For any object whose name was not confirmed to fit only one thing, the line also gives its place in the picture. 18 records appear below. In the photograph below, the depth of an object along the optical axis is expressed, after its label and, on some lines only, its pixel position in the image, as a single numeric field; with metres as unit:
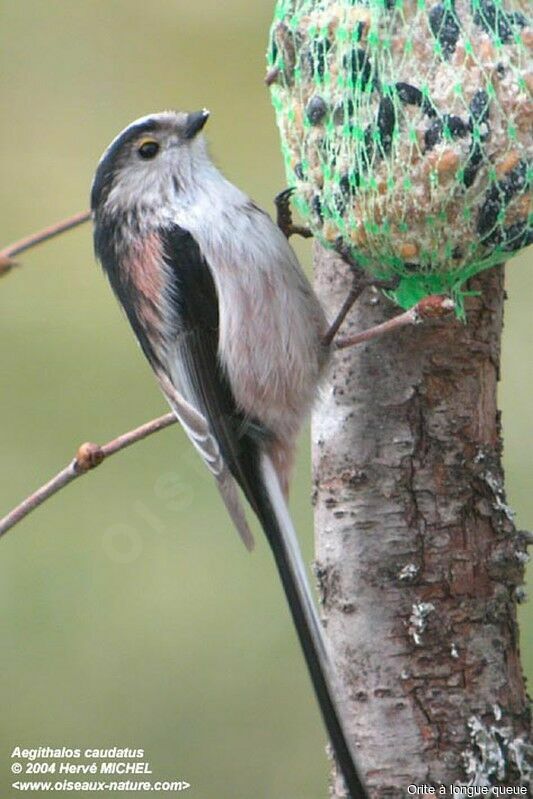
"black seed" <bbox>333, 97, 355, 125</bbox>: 4.55
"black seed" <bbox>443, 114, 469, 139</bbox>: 4.33
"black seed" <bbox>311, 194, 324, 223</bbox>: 4.80
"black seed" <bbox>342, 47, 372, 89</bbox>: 4.46
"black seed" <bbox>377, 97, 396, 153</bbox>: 4.41
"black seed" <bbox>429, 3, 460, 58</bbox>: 4.36
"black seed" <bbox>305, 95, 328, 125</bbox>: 4.63
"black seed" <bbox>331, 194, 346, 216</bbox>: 4.61
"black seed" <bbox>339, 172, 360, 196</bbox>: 4.54
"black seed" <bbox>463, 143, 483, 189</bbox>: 4.34
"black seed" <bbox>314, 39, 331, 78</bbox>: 4.61
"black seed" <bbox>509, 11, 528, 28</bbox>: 4.45
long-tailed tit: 5.25
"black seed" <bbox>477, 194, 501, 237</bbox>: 4.43
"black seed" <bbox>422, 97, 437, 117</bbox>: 4.36
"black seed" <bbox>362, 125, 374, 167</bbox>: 4.48
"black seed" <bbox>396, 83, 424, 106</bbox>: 4.37
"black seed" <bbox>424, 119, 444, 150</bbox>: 4.36
